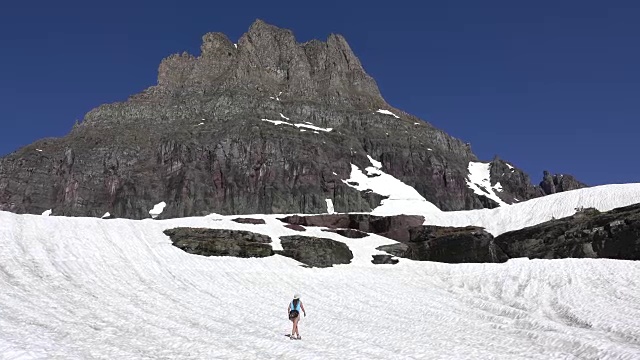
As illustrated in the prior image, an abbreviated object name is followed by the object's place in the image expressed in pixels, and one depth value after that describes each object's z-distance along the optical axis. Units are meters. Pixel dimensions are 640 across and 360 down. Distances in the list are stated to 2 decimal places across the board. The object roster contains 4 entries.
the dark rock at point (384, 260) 46.06
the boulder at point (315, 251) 44.56
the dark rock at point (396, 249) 49.00
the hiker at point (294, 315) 19.89
